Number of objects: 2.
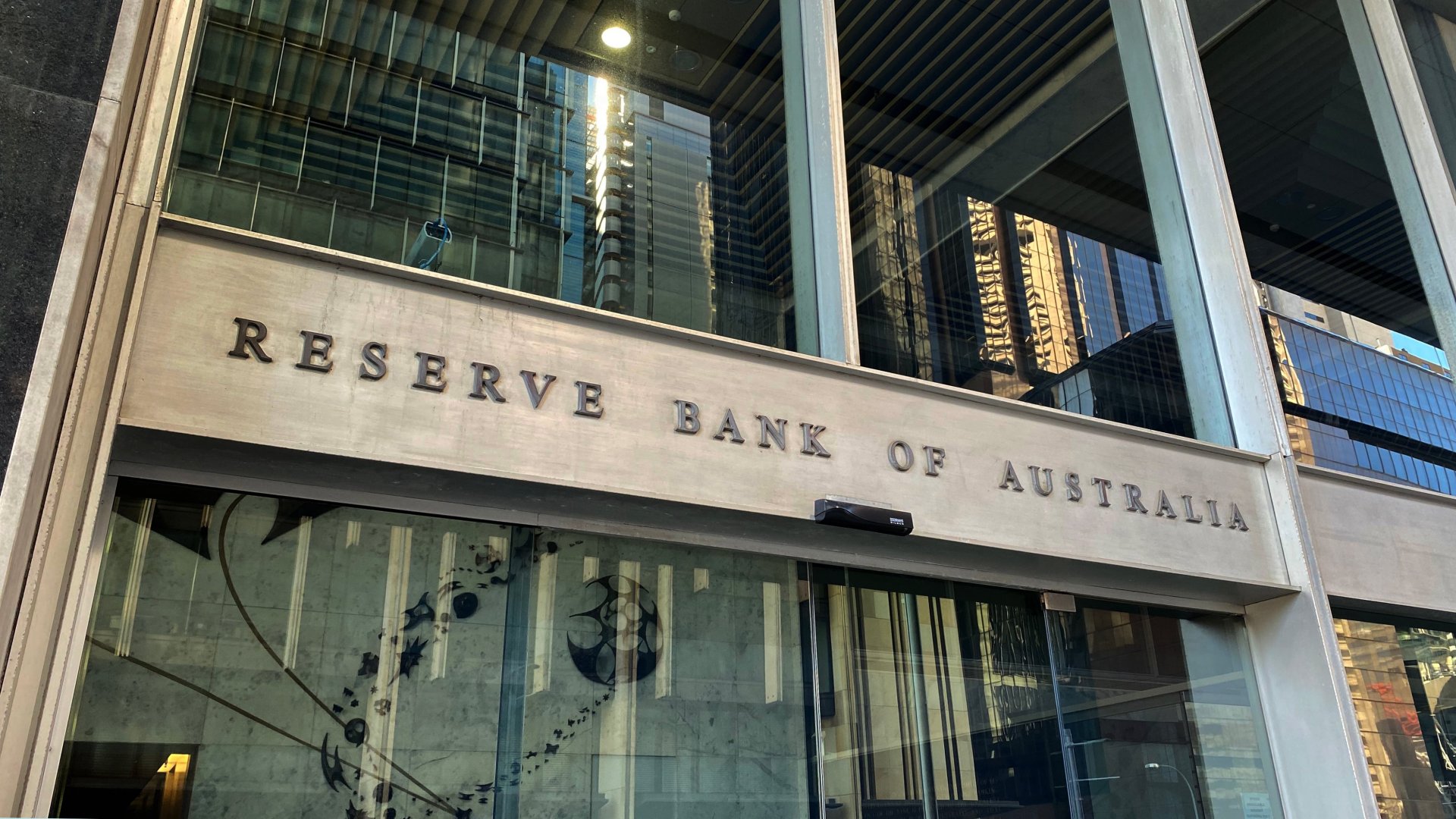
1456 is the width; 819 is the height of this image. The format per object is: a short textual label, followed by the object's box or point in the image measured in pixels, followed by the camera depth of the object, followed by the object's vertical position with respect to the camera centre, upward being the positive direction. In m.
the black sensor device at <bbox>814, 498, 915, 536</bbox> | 5.56 +1.57
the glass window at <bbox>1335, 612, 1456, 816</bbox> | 6.96 +0.77
